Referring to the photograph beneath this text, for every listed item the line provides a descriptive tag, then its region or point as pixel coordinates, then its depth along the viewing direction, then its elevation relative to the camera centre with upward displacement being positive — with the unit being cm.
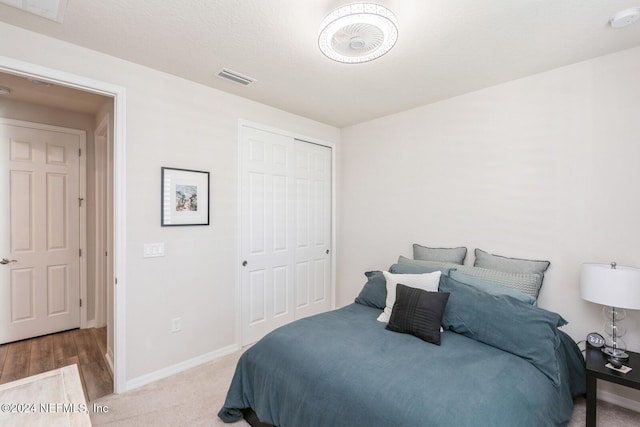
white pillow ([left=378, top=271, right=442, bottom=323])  224 -55
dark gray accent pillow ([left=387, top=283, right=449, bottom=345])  193 -69
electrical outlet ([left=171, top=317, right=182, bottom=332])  262 -103
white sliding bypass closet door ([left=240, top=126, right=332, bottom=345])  319 -27
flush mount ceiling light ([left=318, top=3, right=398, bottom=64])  155 +97
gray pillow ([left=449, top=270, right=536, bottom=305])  205 -55
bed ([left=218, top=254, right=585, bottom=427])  136 -84
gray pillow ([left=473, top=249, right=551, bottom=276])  239 -43
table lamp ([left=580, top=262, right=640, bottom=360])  184 -49
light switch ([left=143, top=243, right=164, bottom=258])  246 -36
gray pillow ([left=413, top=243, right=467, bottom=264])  286 -43
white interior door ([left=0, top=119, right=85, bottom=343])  313 -27
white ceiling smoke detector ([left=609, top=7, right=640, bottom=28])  171 +112
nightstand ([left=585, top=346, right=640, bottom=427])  173 -94
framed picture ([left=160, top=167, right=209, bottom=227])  256 +7
